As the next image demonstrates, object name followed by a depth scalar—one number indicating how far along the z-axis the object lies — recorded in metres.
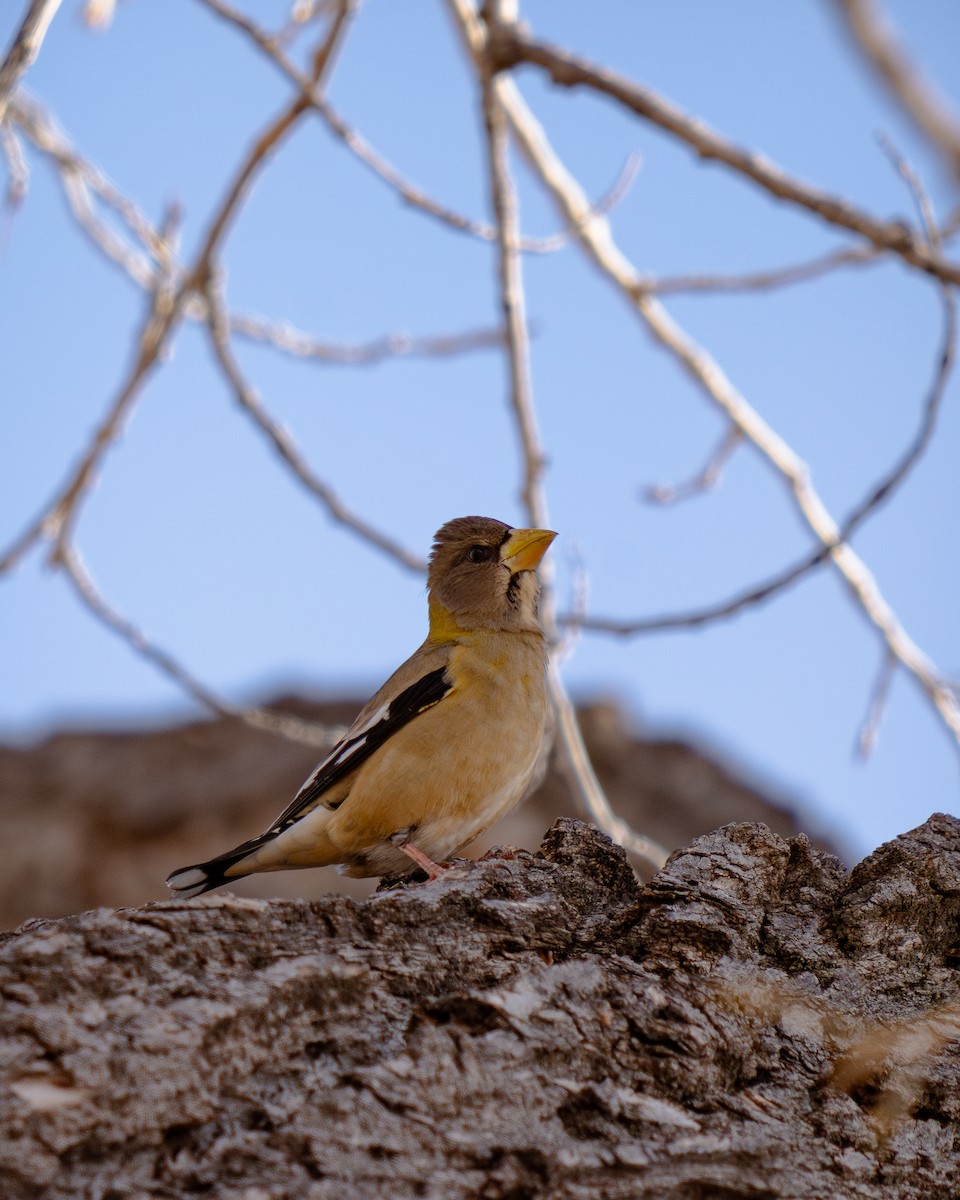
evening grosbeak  9.76
